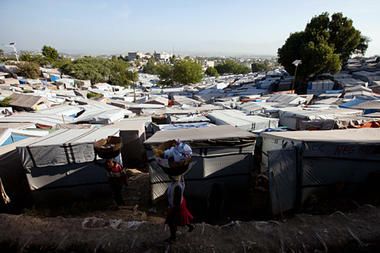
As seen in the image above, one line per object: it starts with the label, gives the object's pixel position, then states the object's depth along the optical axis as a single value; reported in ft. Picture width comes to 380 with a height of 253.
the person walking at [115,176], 17.02
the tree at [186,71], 150.92
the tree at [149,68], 296.81
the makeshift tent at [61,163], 17.06
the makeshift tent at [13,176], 19.06
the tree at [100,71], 145.18
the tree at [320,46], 86.28
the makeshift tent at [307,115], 27.35
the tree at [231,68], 317.01
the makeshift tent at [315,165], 15.85
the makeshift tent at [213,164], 17.25
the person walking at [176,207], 12.37
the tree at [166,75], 159.12
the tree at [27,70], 119.96
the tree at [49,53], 188.31
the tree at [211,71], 281.33
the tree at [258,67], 331.36
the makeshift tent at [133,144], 25.09
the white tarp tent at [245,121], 25.35
